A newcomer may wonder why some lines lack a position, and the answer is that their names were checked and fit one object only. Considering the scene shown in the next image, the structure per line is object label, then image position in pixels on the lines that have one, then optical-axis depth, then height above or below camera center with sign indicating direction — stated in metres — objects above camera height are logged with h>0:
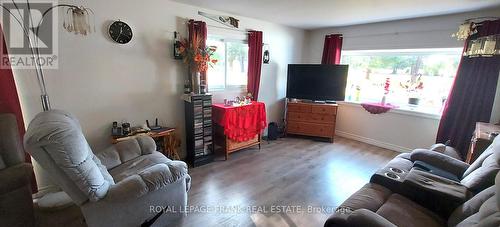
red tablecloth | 3.23 -0.67
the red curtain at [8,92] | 1.89 -0.21
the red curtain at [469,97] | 2.80 -0.20
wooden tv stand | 4.09 -0.79
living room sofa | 1.22 -0.78
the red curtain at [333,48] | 4.25 +0.57
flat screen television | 4.04 -0.08
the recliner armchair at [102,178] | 1.22 -0.76
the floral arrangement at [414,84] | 3.70 -0.07
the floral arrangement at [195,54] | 2.85 +0.25
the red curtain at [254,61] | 3.72 +0.24
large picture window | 3.45 +0.07
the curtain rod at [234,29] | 3.24 +0.71
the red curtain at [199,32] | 2.92 +0.55
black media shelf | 2.96 -0.75
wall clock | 2.42 +0.43
